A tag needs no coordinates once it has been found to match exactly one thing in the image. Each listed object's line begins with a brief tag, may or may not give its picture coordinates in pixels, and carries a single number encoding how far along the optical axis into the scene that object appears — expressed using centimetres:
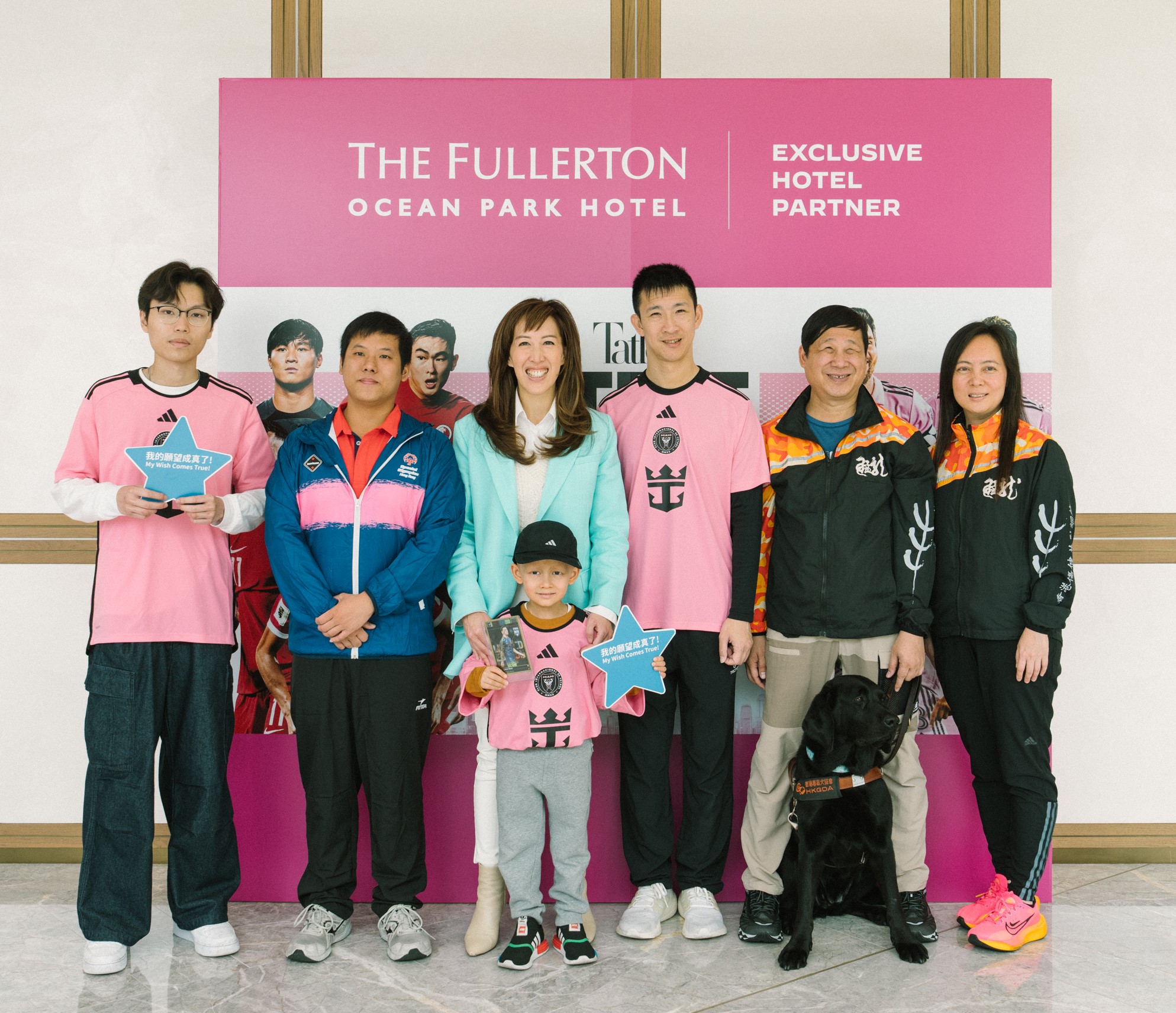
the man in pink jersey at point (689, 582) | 264
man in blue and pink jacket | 246
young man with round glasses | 243
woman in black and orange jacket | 254
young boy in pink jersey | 242
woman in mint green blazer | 255
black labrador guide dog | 239
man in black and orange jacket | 260
